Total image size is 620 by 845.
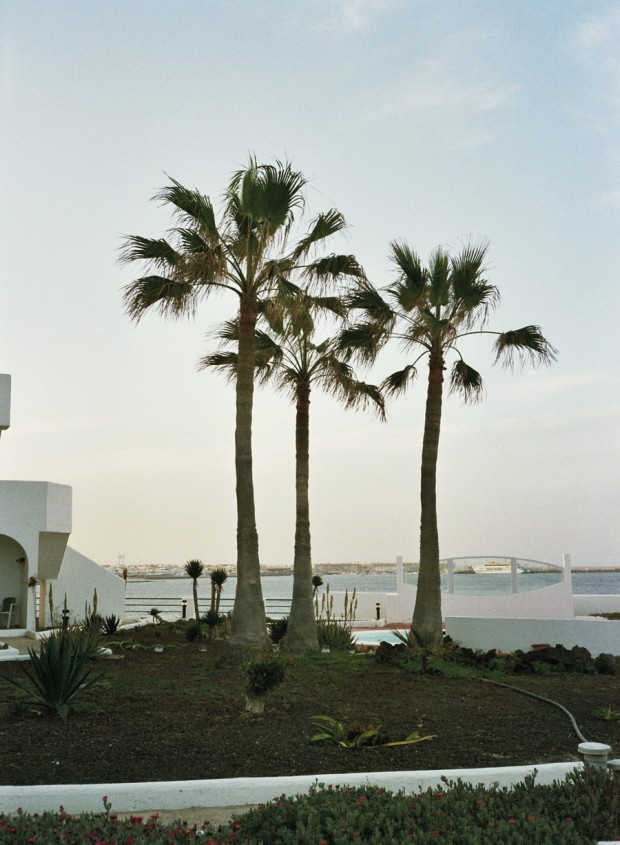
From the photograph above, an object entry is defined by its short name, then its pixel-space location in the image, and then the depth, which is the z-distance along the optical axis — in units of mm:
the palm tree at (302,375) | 15688
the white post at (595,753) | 6516
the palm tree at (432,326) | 15164
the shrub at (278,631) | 16328
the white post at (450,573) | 22003
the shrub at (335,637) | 15977
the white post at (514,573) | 21016
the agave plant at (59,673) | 8500
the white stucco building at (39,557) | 17906
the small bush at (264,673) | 8547
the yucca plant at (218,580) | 19144
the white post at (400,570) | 24806
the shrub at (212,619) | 16984
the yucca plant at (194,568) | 19031
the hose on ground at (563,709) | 8389
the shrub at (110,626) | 16953
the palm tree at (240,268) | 13609
